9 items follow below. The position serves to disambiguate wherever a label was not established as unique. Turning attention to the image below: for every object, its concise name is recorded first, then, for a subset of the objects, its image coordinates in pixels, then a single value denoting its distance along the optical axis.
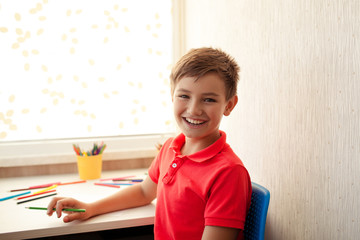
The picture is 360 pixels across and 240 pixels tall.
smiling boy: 0.74
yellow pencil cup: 1.37
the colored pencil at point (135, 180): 1.33
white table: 0.87
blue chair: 0.77
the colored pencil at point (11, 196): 1.13
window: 1.50
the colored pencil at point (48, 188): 1.20
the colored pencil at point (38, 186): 1.25
